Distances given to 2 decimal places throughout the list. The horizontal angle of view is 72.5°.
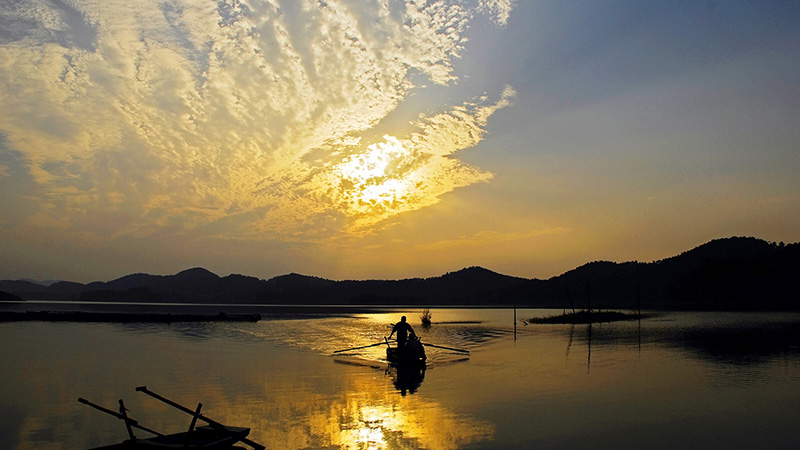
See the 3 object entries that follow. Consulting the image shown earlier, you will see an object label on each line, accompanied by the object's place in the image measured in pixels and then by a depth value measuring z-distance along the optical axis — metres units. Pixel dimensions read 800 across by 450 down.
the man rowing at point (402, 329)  29.44
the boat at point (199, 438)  10.41
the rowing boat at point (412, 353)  26.92
